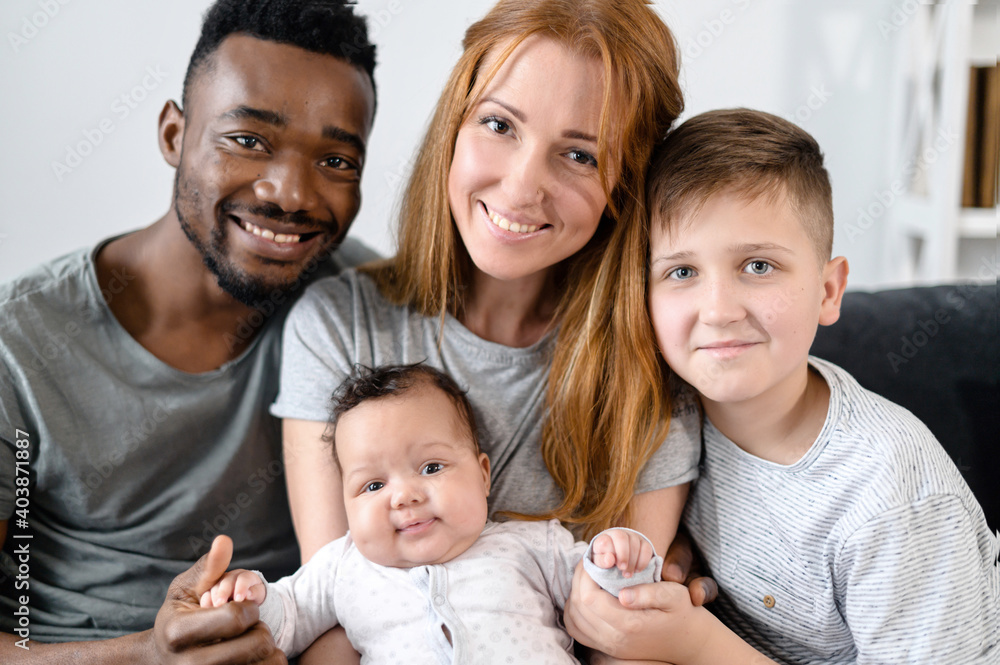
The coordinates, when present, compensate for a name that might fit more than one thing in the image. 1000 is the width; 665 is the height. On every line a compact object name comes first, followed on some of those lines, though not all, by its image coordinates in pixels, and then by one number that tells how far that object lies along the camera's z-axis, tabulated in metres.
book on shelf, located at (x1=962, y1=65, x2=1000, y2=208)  2.42
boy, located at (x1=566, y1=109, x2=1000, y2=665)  1.16
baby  1.15
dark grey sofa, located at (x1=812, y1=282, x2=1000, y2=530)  1.56
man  1.43
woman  1.27
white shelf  2.48
